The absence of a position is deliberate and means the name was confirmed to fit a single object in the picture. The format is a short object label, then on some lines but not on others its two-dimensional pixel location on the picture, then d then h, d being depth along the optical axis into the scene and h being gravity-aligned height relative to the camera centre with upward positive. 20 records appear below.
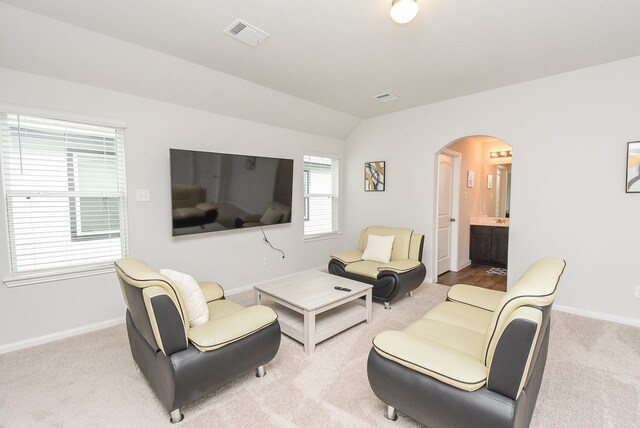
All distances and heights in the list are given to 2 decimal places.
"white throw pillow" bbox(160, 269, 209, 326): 1.91 -0.67
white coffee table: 2.51 -0.98
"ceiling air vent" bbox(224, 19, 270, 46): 2.33 +1.38
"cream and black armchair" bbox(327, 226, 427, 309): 3.38 -0.88
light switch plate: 3.11 +0.01
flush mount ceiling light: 1.86 +1.23
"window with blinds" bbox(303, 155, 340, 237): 4.96 +0.03
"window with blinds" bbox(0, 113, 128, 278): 2.51 +0.03
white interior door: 4.69 -0.23
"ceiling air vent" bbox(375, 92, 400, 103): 3.96 +1.40
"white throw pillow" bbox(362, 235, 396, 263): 3.99 -0.72
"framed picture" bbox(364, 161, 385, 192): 4.94 +0.36
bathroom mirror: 6.05 +0.16
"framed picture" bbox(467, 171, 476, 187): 5.46 +0.37
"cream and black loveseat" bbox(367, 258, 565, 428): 1.26 -0.85
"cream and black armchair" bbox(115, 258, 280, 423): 1.62 -0.89
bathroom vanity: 5.27 -0.83
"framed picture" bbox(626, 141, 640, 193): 2.92 +0.32
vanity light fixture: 5.83 +0.88
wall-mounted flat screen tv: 3.29 +0.07
